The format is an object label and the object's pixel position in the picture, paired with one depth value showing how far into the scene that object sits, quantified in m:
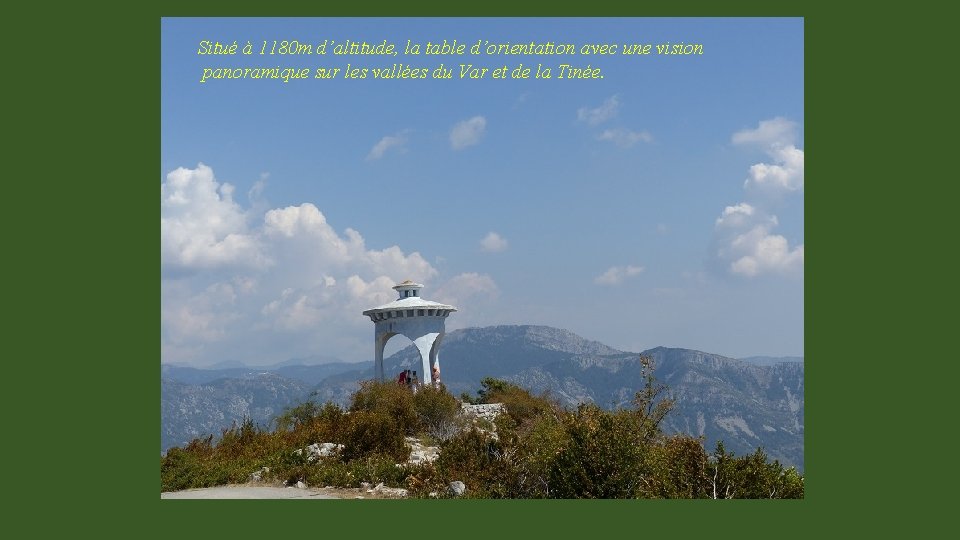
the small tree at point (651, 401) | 12.34
